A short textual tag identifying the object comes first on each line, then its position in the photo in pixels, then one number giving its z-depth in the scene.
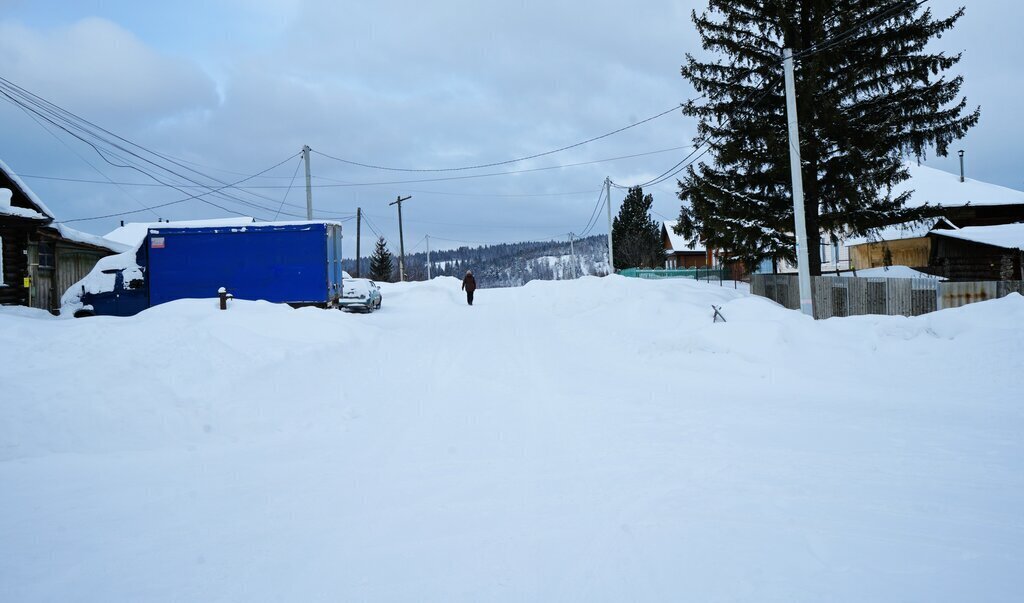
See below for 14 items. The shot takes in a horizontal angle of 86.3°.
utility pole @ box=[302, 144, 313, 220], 27.21
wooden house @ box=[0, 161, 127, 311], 16.84
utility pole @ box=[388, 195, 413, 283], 45.38
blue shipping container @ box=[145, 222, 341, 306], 18.23
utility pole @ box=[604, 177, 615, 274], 37.99
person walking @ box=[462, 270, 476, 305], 26.80
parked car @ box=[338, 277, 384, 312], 22.53
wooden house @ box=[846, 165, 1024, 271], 31.09
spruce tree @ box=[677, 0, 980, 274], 15.25
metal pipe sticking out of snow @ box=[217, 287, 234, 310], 10.70
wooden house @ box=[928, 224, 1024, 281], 20.08
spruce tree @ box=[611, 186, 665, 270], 53.56
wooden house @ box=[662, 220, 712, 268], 62.03
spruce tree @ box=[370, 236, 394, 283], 67.56
